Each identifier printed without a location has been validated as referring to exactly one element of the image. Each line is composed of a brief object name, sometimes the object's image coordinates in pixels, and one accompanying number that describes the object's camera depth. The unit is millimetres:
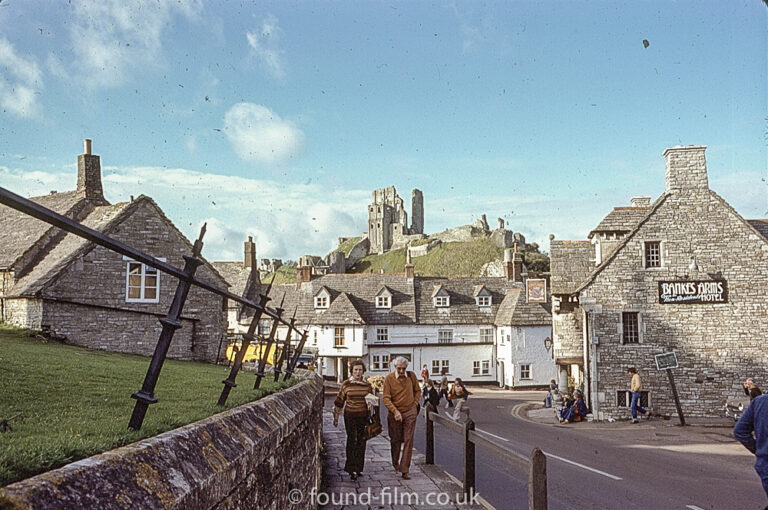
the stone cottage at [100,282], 21344
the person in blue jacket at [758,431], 6785
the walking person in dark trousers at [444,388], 29706
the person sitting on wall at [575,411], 26609
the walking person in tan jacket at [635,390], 25544
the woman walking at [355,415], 10227
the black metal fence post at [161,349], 3197
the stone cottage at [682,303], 26344
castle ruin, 150500
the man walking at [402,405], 10305
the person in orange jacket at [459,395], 22547
